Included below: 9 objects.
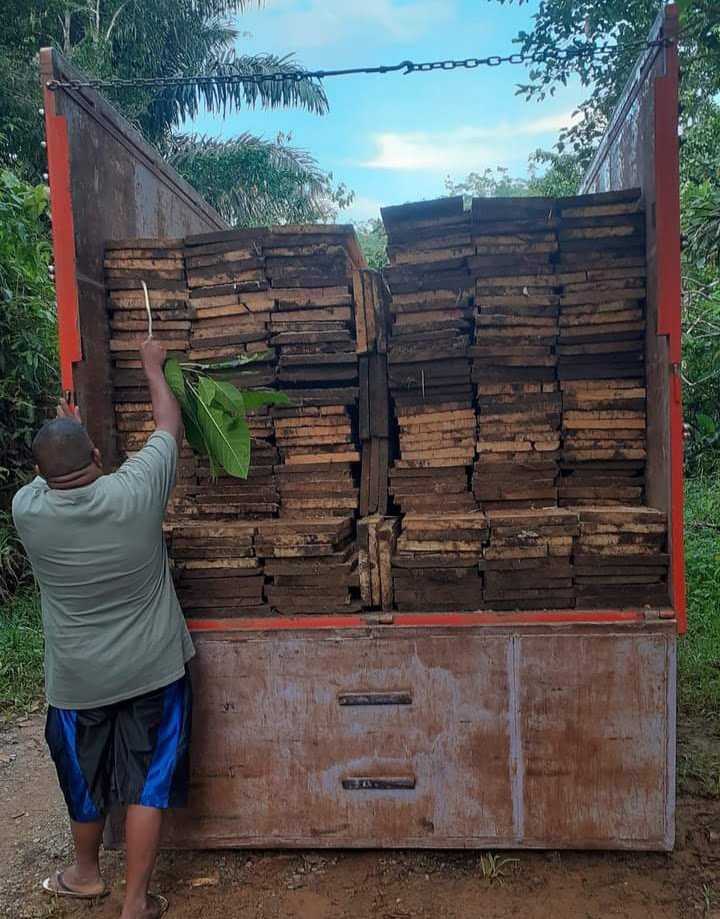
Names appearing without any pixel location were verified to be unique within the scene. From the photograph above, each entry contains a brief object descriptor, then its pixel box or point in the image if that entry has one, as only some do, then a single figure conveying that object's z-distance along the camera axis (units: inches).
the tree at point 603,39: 216.7
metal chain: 119.0
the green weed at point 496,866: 117.0
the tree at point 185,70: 466.6
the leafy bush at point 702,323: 230.2
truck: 112.7
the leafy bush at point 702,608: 181.2
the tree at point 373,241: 567.1
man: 102.4
